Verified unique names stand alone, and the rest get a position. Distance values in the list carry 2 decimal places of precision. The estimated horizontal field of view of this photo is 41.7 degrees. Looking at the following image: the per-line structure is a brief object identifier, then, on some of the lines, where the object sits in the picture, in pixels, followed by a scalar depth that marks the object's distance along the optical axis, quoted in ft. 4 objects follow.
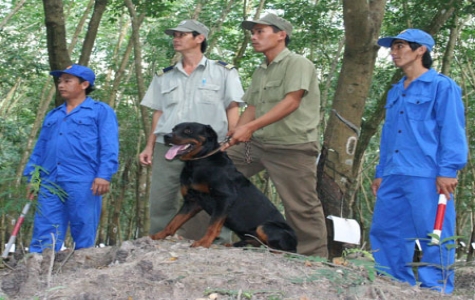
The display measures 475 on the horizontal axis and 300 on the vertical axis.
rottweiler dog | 16.69
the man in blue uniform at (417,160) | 15.88
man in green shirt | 18.92
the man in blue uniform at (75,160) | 19.53
